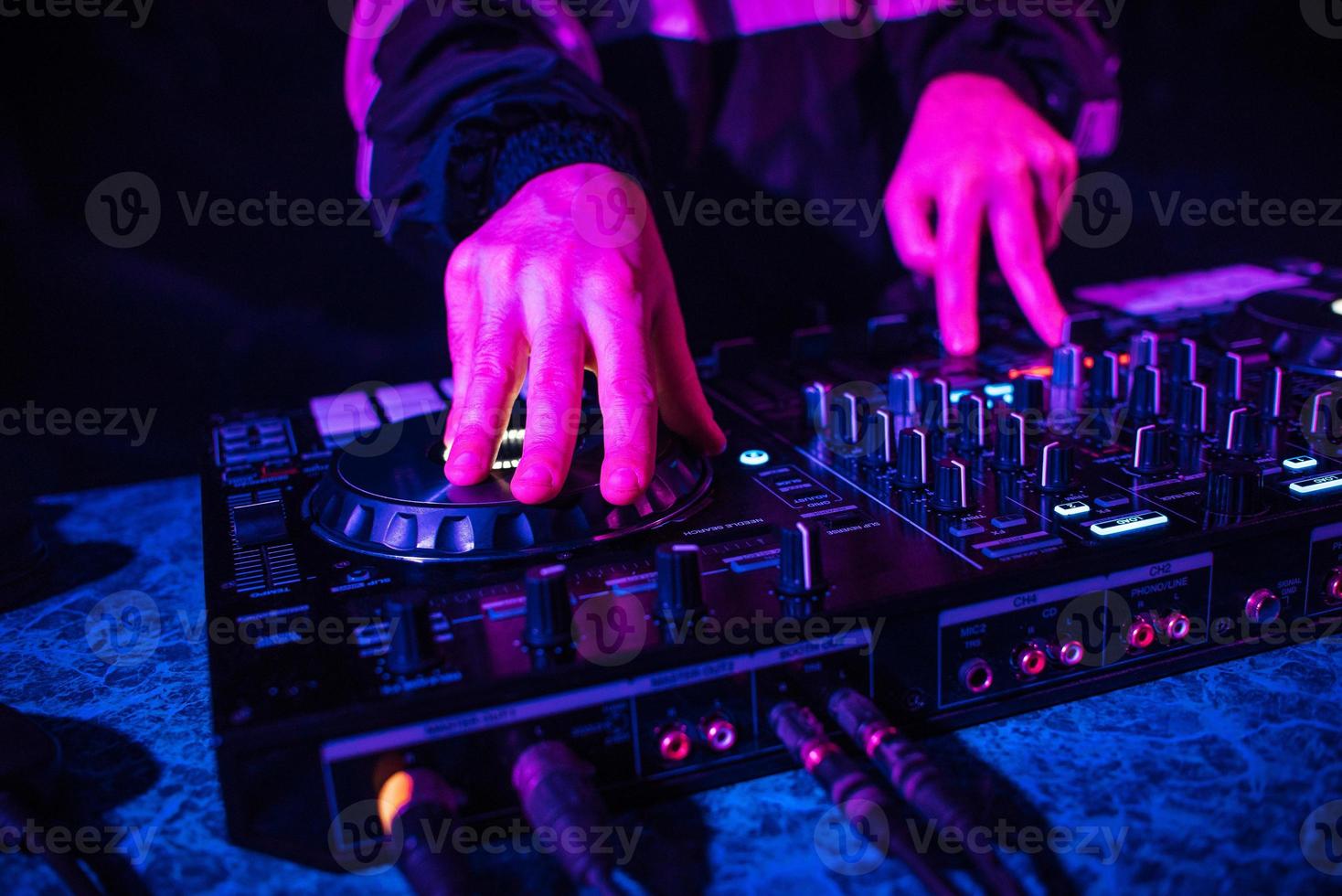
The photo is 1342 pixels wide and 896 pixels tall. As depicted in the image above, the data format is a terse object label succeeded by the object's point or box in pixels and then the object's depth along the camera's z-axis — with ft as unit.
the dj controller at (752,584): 2.38
